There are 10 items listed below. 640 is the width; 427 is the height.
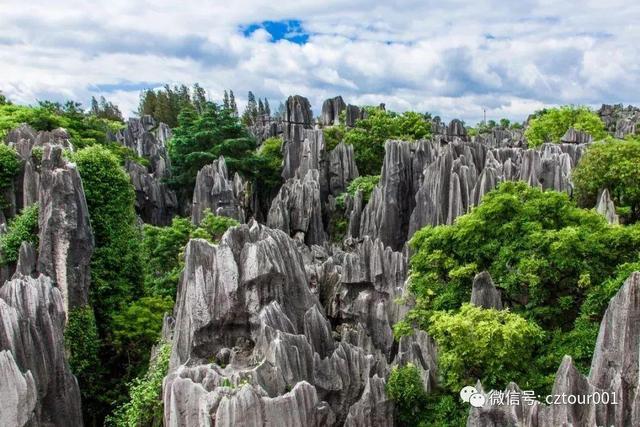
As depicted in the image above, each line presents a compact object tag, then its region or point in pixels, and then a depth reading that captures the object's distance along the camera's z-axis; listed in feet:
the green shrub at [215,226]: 77.71
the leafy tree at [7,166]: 74.13
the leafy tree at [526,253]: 45.88
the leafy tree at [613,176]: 83.25
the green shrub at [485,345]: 40.60
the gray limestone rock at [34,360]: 40.09
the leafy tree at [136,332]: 60.18
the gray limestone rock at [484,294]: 44.88
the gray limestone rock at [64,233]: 58.85
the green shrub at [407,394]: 44.09
